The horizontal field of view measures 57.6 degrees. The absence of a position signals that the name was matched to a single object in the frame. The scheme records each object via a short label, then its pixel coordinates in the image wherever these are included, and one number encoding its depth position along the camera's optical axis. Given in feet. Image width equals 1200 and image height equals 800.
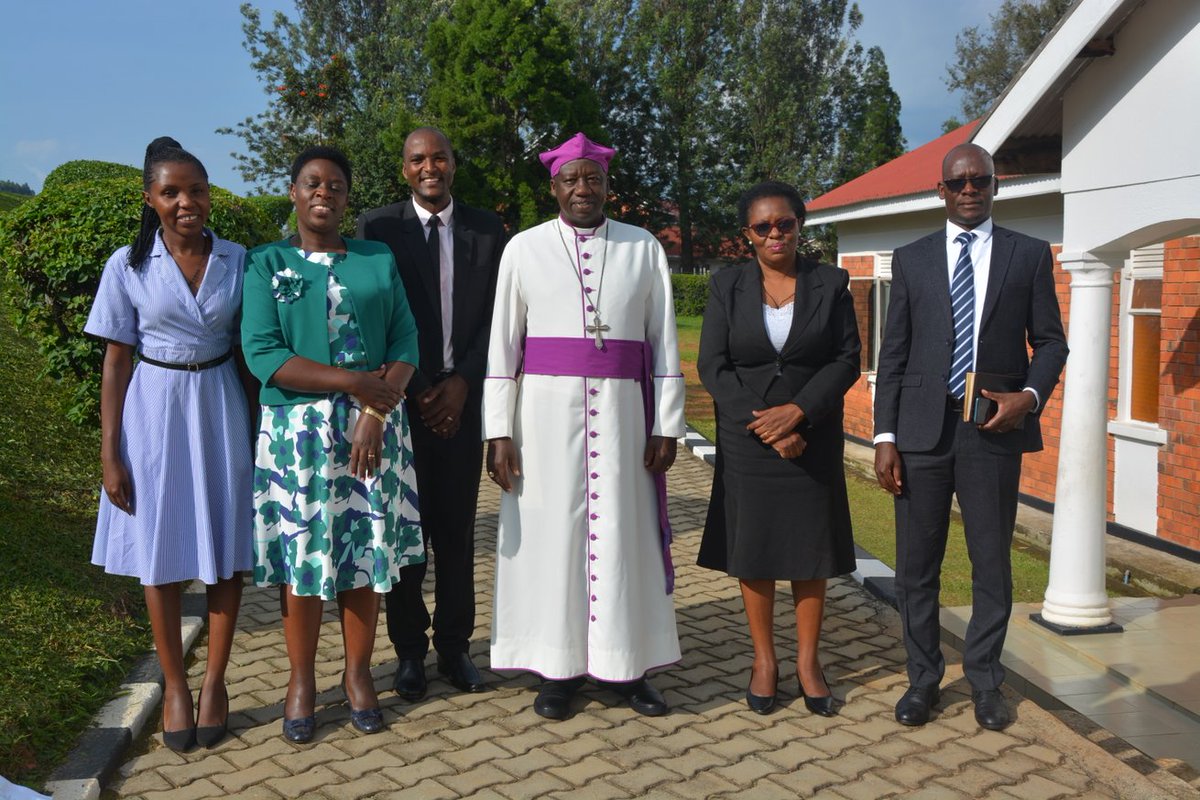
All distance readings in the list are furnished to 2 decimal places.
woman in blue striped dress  13.25
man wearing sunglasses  14.43
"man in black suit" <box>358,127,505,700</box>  15.21
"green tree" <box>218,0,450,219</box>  112.78
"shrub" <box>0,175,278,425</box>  22.72
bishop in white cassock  14.55
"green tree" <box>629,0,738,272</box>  135.33
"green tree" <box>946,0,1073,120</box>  125.39
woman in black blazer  14.76
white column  18.88
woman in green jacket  13.39
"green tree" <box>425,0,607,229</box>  112.78
